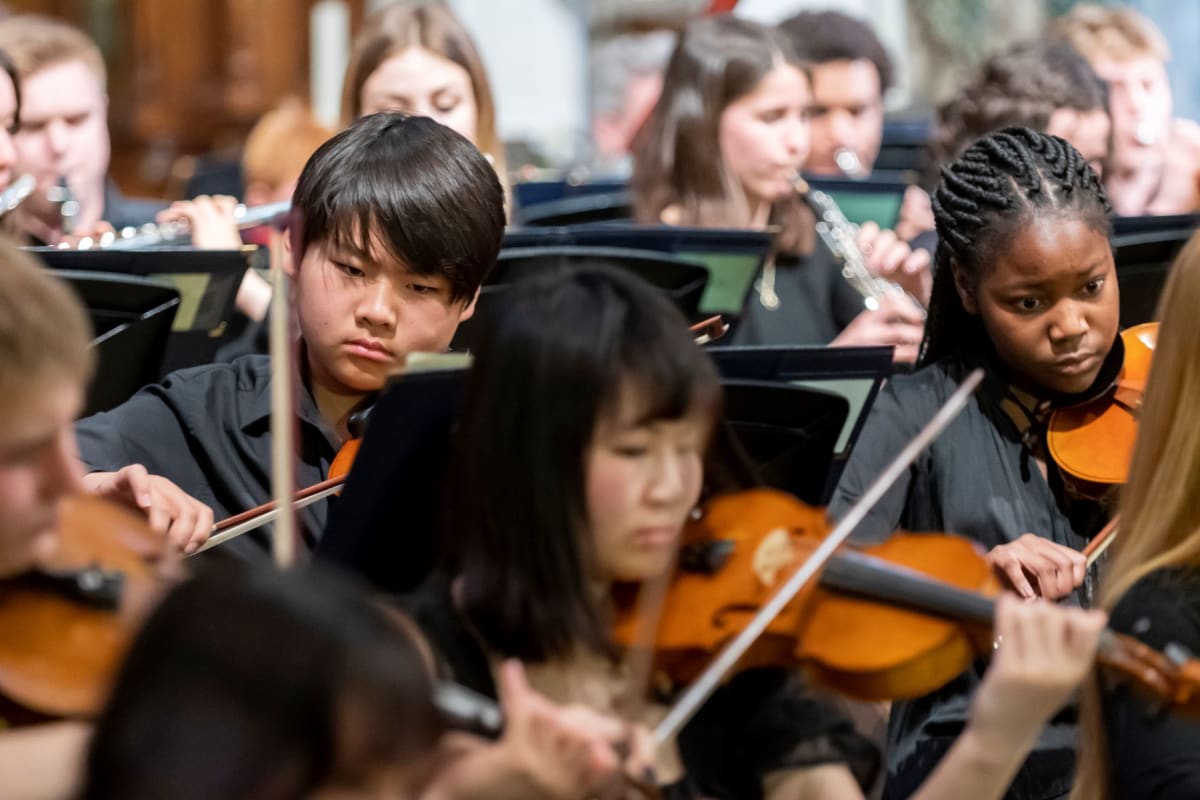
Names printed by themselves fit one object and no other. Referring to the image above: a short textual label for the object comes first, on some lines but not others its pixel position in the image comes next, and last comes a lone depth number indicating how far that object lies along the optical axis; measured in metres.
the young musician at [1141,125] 6.50
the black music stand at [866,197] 6.01
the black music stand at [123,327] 4.93
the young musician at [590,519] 4.39
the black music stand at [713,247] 5.30
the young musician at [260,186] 5.69
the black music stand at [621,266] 5.14
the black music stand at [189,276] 5.03
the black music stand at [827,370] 4.65
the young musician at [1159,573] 4.48
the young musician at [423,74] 5.82
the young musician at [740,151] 6.02
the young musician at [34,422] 4.30
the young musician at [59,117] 5.95
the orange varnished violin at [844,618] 4.40
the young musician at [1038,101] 5.69
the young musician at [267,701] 4.10
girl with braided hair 4.85
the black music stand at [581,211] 6.19
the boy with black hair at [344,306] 4.79
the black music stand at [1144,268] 5.15
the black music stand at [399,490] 4.48
